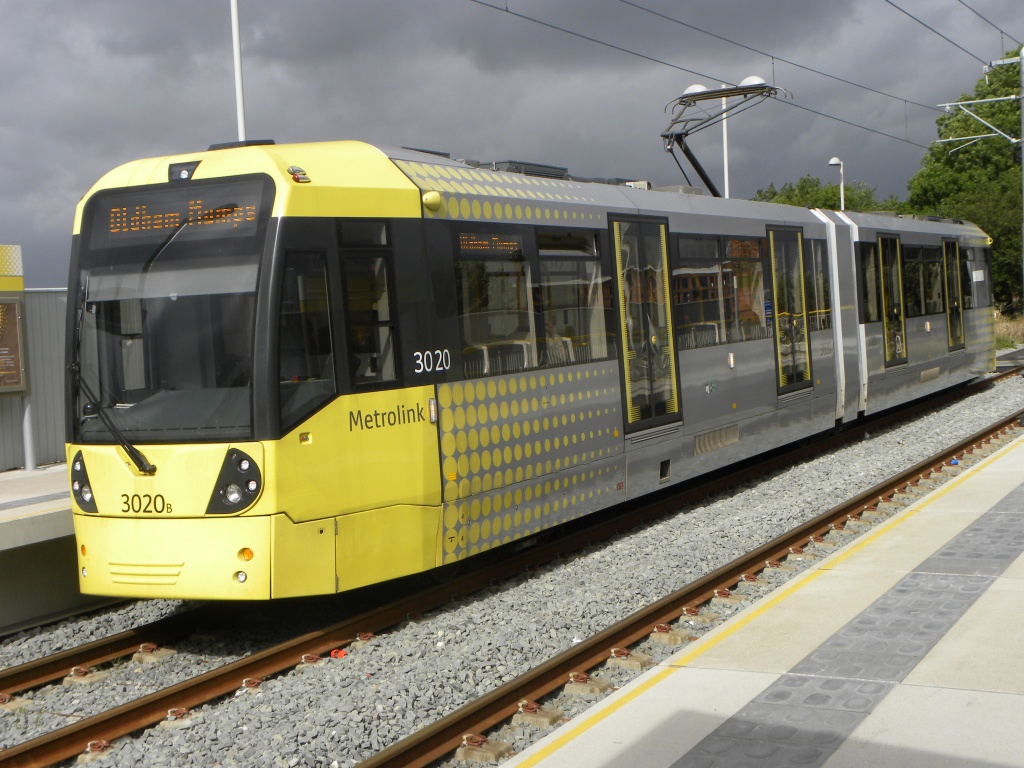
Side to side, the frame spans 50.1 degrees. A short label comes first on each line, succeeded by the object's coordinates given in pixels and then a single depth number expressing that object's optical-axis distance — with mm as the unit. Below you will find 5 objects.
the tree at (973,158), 67750
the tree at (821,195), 74562
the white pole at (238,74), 18078
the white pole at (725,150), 35844
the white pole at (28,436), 11992
